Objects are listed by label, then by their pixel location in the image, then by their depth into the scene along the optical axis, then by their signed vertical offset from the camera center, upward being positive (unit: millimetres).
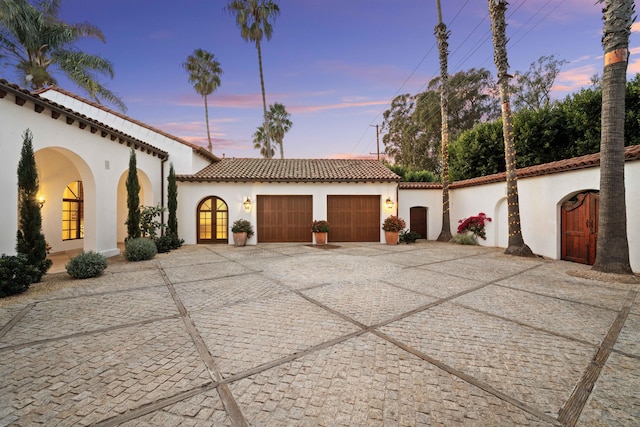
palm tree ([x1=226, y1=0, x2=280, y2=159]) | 19203 +14800
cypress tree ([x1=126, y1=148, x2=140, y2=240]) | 10000 +523
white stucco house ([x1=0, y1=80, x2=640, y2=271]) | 7395 +1067
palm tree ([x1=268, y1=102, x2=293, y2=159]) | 32094 +11711
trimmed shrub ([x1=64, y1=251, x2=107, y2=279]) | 6746 -1361
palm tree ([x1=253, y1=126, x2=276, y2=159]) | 33844 +9669
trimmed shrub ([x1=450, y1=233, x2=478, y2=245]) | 13531 -1269
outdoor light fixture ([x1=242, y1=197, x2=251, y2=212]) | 13888 +562
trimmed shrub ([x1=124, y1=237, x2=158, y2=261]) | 9092 -1245
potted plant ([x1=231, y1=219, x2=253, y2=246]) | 13242 -869
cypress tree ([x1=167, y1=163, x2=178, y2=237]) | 12719 +661
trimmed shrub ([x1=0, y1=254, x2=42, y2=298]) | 5453 -1310
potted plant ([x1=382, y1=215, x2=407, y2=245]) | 13617 -694
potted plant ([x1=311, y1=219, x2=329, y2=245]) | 13617 -855
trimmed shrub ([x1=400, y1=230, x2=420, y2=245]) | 14273 -1222
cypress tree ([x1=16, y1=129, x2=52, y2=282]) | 6387 +33
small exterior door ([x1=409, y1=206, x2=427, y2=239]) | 15969 -385
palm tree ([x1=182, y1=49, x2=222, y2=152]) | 26281 +14636
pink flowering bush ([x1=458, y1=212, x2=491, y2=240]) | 13062 -524
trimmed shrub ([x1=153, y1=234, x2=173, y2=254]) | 11109 -1257
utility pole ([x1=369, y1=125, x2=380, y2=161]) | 31409 +8594
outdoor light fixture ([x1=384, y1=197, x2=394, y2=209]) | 14172 +637
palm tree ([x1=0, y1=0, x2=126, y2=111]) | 12867 +8712
